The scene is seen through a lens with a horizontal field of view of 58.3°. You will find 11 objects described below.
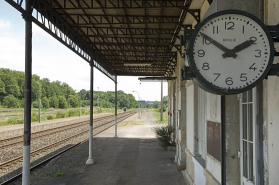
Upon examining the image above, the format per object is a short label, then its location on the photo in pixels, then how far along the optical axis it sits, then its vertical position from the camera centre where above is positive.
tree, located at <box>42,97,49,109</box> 75.75 -1.52
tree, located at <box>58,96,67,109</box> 87.12 -1.37
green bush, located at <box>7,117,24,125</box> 32.38 -3.11
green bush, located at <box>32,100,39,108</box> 71.00 -1.70
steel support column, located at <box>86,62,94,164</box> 11.30 -2.01
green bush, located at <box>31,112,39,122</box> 41.19 -3.33
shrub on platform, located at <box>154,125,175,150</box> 14.94 -2.29
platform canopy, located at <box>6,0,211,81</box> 7.58 +2.88
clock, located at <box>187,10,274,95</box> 2.30 +0.44
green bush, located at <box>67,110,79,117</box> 57.23 -3.59
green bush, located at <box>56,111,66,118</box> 50.46 -3.41
